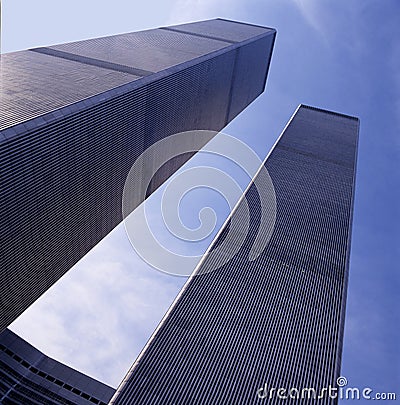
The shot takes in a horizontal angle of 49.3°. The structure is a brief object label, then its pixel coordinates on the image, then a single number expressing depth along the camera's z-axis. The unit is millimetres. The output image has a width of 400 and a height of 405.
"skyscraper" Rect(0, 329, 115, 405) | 67312
